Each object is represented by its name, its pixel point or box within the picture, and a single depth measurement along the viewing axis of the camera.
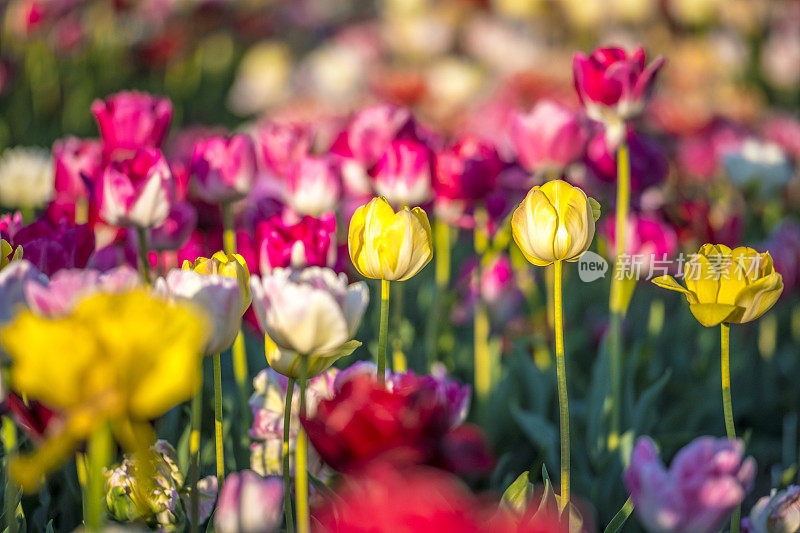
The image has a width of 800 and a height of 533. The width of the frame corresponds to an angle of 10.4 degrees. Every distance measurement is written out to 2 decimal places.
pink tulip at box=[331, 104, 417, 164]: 3.45
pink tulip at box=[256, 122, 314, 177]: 3.57
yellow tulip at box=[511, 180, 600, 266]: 3.12
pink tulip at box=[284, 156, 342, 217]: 3.45
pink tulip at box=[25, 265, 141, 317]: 3.01
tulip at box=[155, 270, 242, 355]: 3.04
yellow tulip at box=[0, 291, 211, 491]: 2.91
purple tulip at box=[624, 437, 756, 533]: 3.02
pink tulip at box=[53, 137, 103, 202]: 3.44
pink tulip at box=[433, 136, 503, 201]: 3.39
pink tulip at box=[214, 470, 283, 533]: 3.02
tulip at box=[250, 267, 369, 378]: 3.04
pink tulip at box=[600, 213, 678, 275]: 3.60
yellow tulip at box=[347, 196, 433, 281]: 3.12
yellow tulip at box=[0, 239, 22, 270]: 3.10
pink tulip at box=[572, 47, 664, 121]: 3.33
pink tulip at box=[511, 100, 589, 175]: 3.46
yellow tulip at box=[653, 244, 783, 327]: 3.12
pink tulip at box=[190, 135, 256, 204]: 3.39
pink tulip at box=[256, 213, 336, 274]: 3.24
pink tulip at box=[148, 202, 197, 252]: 3.38
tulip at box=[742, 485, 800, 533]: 3.13
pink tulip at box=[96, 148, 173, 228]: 3.27
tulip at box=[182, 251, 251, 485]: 3.08
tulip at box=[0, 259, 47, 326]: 3.04
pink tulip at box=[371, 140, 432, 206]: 3.37
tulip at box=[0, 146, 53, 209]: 3.57
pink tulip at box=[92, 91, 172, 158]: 3.44
